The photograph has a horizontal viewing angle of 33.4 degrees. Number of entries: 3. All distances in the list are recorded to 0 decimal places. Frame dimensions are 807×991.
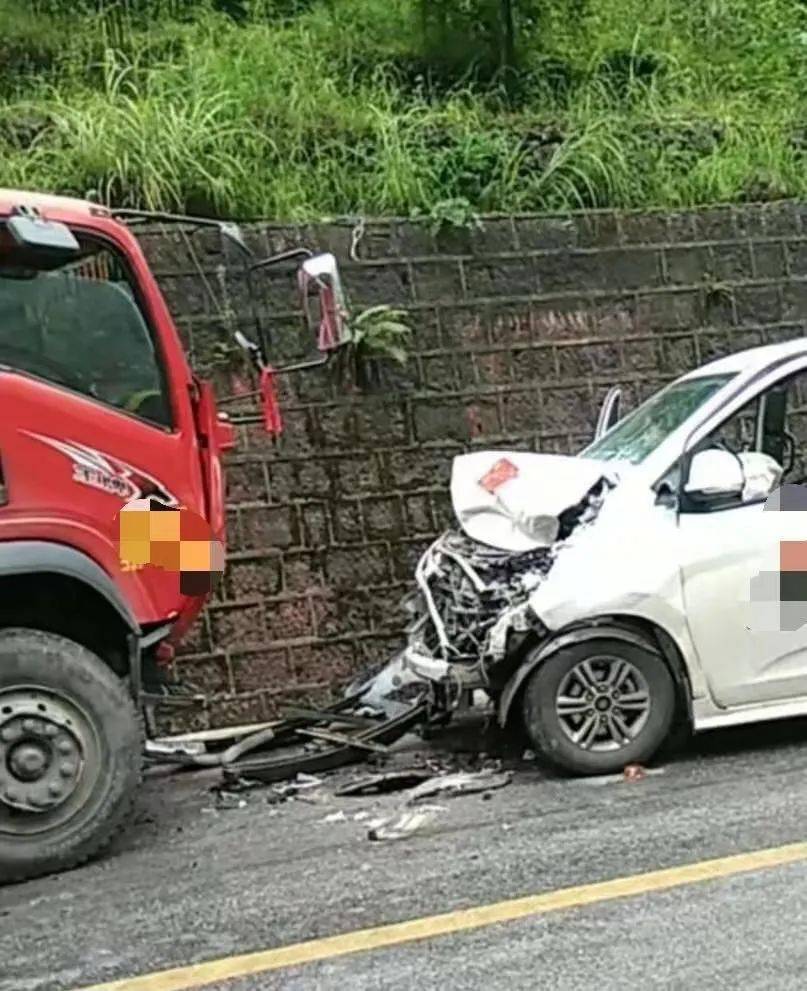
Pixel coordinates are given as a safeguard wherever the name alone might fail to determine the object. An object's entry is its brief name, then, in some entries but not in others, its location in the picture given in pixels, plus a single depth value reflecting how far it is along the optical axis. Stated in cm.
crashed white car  584
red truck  495
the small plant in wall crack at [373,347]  809
